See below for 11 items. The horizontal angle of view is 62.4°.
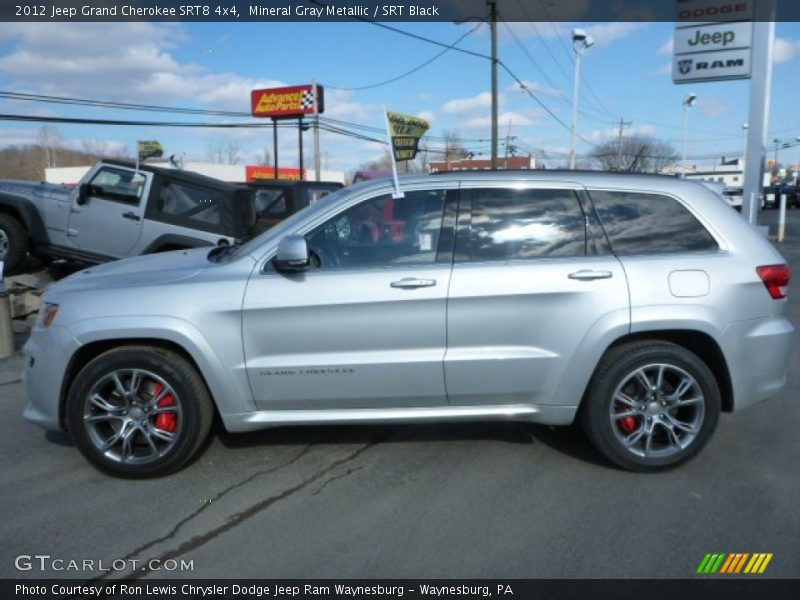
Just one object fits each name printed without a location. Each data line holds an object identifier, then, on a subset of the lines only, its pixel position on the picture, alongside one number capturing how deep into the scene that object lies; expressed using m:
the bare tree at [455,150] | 53.72
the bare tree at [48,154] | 86.27
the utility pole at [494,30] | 24.73
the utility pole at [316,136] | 31.13
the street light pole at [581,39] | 25.81
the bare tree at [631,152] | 51.18
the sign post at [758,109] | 16.53
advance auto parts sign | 31.41
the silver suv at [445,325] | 3.87
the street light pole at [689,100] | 33.42
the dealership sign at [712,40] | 17.09
